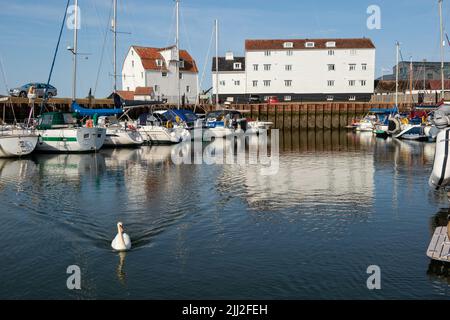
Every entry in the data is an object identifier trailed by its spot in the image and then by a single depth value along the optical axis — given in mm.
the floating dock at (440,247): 12789
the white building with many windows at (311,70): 93688
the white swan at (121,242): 14586
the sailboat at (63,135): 39875
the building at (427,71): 129625
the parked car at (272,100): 87756
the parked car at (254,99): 91062
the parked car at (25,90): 61312
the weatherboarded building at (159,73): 91688
